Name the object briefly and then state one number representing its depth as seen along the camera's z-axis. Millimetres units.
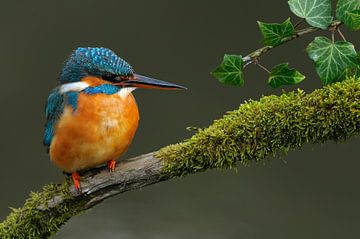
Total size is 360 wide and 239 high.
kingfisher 5512
